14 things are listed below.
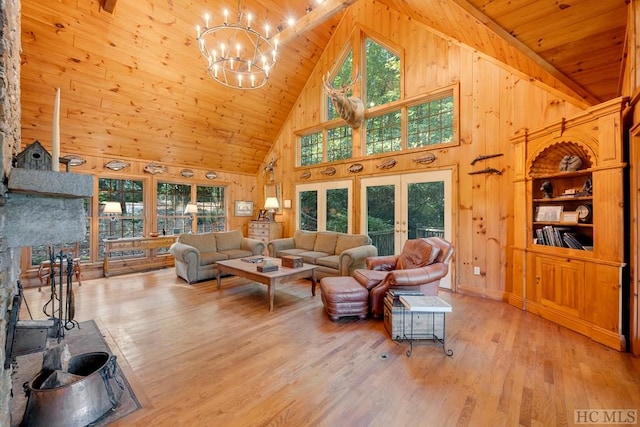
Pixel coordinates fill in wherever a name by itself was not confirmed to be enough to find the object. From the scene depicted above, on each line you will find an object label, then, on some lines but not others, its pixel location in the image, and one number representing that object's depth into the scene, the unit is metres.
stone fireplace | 1.24
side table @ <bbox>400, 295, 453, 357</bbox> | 2.44
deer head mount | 4.99
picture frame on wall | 7.43
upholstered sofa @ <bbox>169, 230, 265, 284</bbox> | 4.68
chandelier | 4.71
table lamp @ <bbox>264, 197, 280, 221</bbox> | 6.64
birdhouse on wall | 1.42
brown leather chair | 3.03
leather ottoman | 3.16
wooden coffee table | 3.52
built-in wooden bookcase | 2.63
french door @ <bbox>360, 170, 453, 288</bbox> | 4.54
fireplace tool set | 2.49
